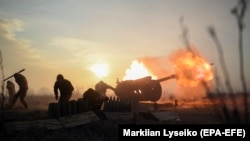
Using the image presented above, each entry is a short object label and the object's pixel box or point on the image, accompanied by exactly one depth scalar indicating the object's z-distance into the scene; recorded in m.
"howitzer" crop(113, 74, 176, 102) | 25.34
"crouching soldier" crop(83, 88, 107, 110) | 18.53
